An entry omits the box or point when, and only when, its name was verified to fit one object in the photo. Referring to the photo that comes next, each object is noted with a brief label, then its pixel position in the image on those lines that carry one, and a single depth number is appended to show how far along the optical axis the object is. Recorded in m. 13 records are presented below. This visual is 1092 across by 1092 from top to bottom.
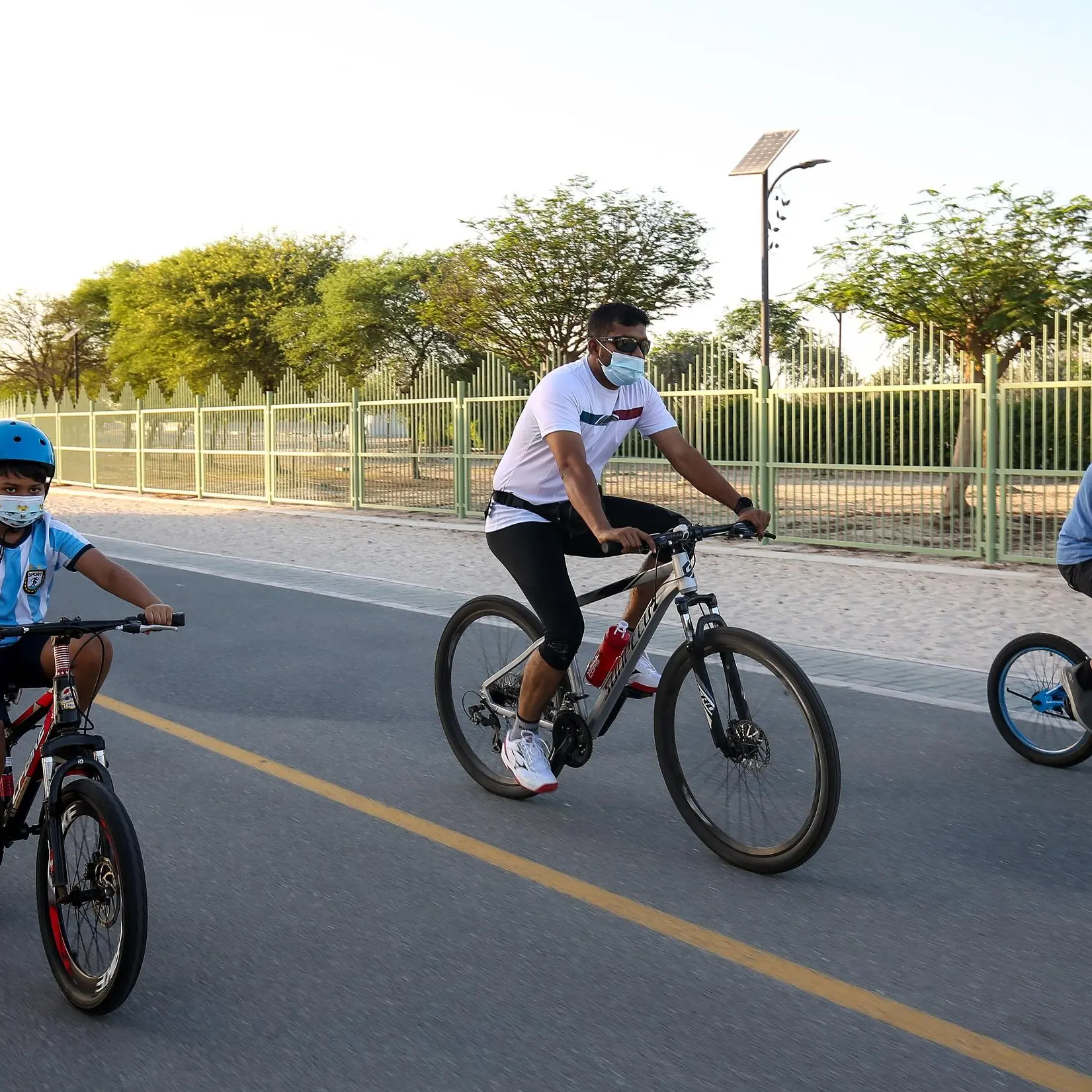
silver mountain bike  4.50
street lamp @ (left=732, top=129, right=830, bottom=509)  24.58
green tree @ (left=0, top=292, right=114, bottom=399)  85.31
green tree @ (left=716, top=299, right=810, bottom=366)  17.19
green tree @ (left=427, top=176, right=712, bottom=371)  32.56
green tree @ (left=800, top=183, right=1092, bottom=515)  19.67
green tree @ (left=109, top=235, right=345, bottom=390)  53.59
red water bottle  5.32
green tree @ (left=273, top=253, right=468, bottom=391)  45.81
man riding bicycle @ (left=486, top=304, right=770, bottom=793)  5.21
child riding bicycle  3.96
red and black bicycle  3.45
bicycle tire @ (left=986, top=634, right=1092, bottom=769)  6.19
